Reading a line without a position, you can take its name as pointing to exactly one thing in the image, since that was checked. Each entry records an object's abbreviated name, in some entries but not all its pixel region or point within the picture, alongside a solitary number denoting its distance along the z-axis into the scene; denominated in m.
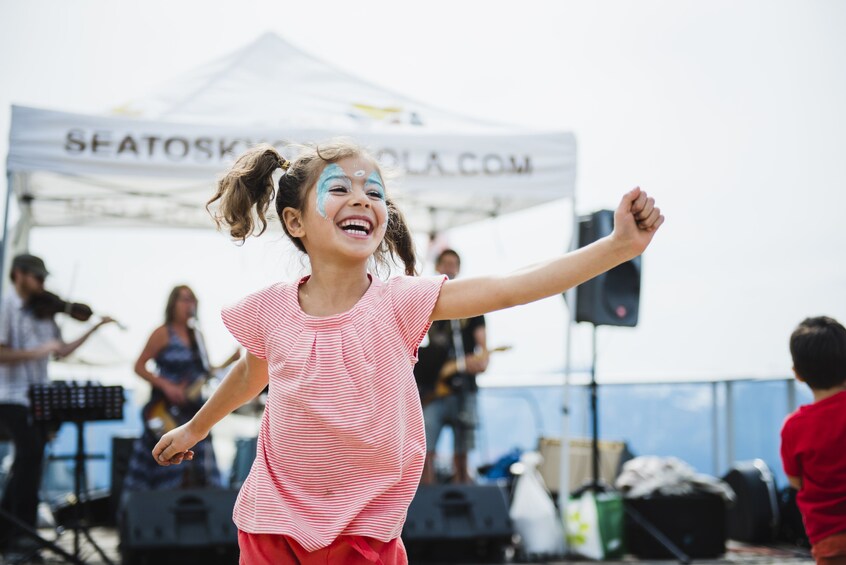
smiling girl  1.90
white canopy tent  5.29
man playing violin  5.52
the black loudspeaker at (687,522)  6.10
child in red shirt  2.94
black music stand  5.02
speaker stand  5.75
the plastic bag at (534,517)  5.80
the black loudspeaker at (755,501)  6.71
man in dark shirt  6.28
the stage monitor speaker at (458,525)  5.55
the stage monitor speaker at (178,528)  5.18
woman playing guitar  6.16
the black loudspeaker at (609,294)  5.73
